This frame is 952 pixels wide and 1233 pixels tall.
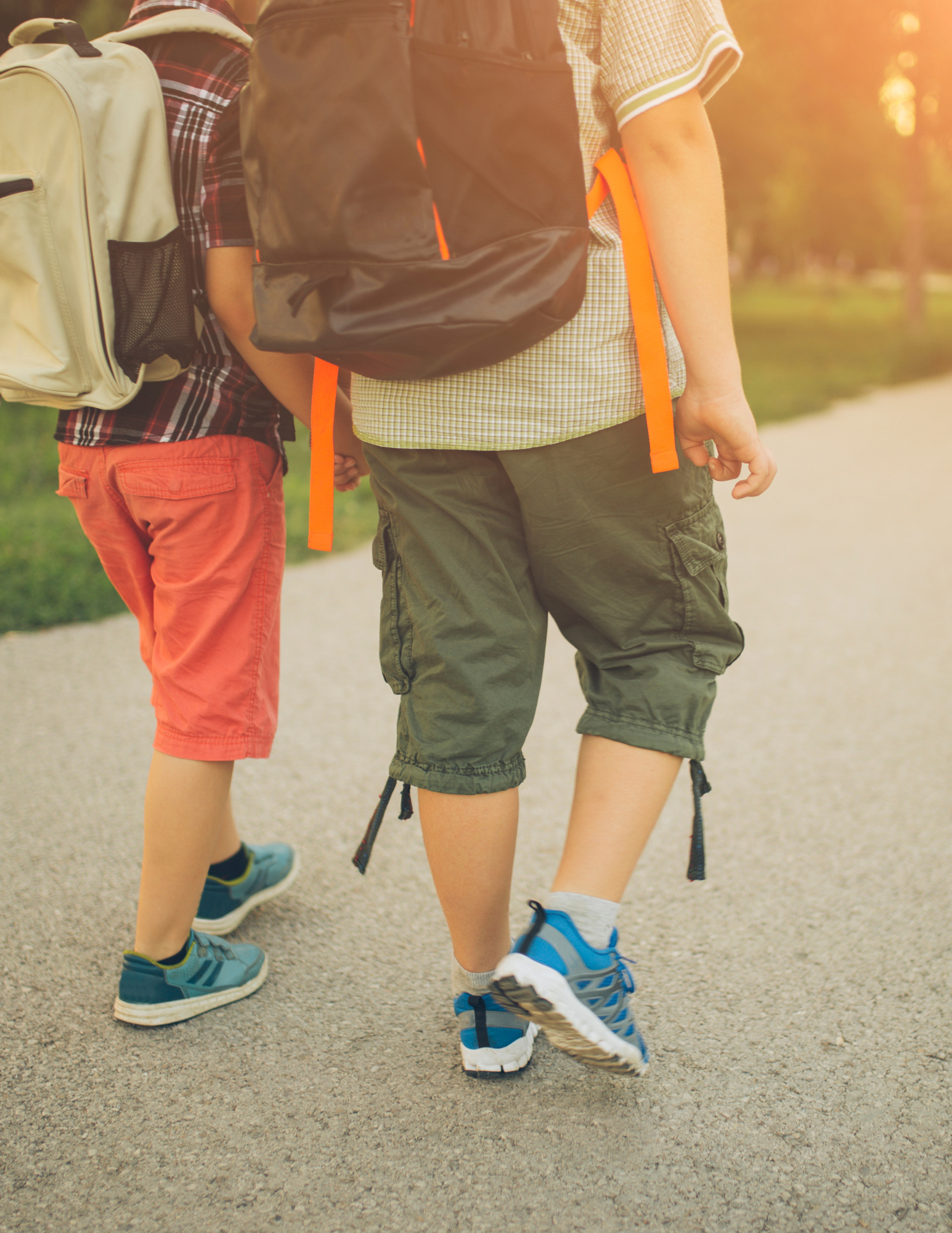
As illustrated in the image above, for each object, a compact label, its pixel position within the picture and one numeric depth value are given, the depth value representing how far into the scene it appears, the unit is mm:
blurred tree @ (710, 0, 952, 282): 15141
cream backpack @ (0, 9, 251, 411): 1602
